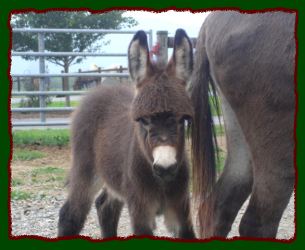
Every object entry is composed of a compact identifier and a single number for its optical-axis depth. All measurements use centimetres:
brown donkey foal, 258
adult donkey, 258
